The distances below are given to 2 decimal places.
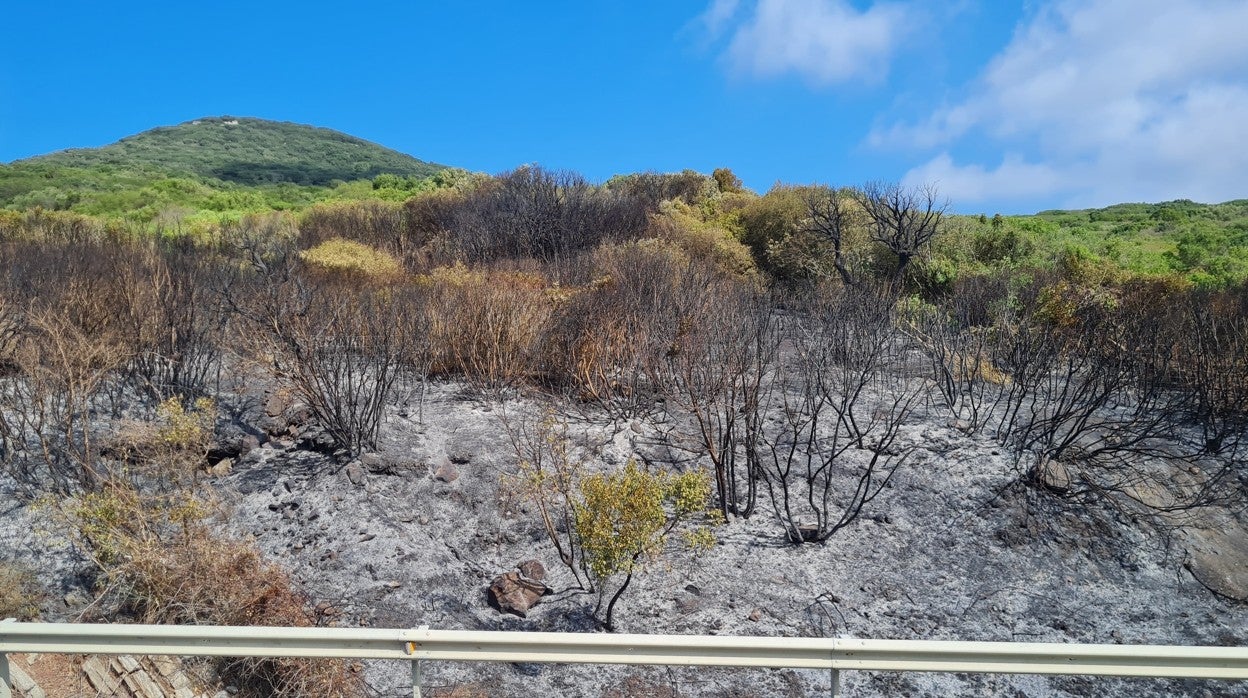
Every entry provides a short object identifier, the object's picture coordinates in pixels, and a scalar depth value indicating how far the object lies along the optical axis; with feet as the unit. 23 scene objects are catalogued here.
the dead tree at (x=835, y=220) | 51.93
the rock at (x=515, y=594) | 18.93
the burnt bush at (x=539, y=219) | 58.08
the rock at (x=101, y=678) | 15.75
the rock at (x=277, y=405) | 26.86
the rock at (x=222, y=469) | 24.25
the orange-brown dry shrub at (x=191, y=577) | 16.97
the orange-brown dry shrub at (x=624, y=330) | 29.22
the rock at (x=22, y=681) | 14.09
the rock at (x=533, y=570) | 20.03
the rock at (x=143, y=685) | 15.98
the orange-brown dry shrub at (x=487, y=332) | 31.04
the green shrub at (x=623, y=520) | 16.98
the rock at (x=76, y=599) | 19.20
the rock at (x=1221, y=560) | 20.37
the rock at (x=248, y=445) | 25.32
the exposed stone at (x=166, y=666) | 16.61
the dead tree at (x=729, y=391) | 22.41
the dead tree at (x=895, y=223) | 46.50
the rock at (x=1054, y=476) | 23.15
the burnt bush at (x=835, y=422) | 22.40
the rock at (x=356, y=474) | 23.70
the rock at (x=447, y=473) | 24.20
